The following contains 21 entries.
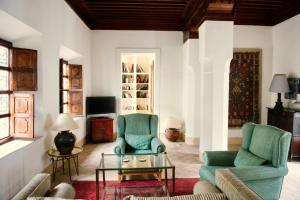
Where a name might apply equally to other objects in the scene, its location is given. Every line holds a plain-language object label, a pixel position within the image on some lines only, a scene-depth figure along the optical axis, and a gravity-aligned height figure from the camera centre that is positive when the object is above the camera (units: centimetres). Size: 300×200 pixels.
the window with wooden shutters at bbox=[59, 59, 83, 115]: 497 +14
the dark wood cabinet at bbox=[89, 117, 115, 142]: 544 -95
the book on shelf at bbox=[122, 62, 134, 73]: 676 +86
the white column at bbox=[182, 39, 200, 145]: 513 +10
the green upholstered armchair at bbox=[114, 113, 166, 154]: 347 -69
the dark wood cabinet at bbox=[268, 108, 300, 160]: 417 -62
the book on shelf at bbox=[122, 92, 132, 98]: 683 -2
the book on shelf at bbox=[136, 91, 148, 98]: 699 +1
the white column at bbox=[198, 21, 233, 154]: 379 +27
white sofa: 144 -71
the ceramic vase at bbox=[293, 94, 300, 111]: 430 -19
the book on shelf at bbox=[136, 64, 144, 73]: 685 +84
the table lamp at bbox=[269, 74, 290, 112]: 452 +20
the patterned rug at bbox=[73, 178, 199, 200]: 260 -134
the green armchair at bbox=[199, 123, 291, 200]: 222 -78
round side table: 308 -92
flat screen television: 553 -30
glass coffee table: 256 -93
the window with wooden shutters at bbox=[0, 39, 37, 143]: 289 +7
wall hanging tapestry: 545 +18
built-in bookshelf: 677 +35
